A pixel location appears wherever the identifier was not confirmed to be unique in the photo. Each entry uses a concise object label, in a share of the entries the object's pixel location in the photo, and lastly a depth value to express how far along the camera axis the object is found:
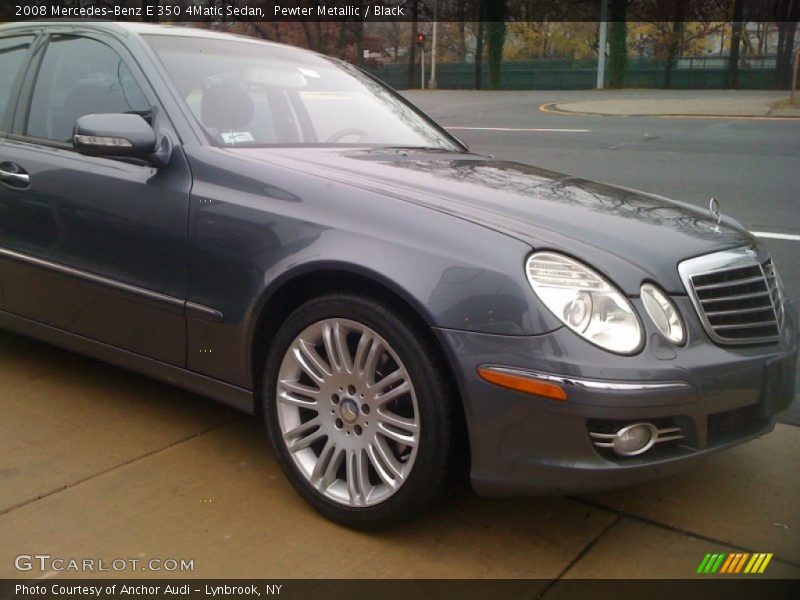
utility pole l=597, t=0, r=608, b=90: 39.88
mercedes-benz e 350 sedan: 2.52
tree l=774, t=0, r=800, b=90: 40.06
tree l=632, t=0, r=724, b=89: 46.51
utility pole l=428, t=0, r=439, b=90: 48.93
